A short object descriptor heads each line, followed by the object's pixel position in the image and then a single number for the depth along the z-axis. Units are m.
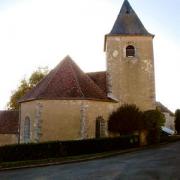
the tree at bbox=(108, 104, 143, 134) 18.02
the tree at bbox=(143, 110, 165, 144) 19.33
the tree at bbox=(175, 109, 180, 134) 36.77
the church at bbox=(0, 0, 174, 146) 16.84
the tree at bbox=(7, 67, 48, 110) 29.83
